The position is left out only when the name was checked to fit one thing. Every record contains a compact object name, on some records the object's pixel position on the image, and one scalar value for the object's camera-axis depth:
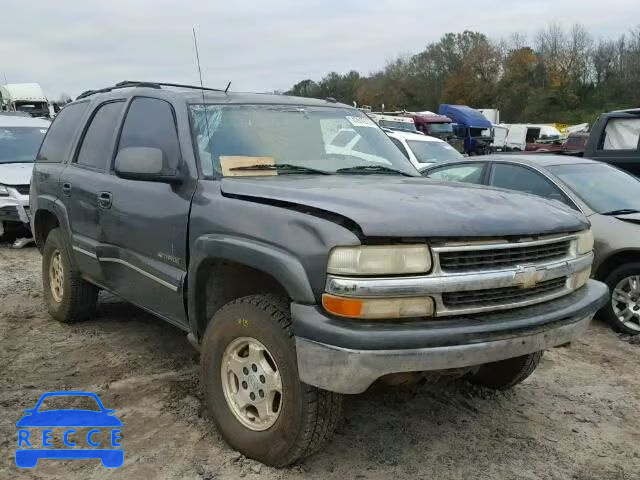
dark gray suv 2.57
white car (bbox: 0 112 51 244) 9.13
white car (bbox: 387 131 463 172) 11.47
